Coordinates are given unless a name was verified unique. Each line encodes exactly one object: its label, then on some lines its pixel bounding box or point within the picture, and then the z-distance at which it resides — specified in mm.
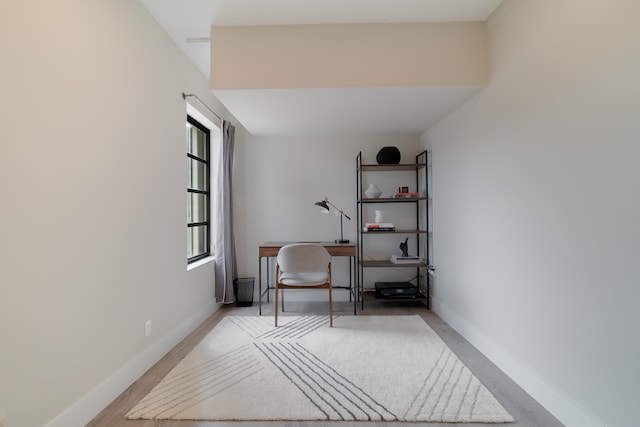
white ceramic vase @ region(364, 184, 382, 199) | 3482
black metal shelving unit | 3383
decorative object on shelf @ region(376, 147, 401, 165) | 3488
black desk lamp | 3437
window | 3100
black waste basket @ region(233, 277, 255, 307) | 3514
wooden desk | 3221
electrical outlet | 2044
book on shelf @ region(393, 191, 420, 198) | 3426
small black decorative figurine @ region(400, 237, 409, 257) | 3539
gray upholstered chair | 2859
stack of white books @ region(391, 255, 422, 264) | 3408
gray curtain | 3309
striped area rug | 1595
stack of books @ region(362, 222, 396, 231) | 3453
